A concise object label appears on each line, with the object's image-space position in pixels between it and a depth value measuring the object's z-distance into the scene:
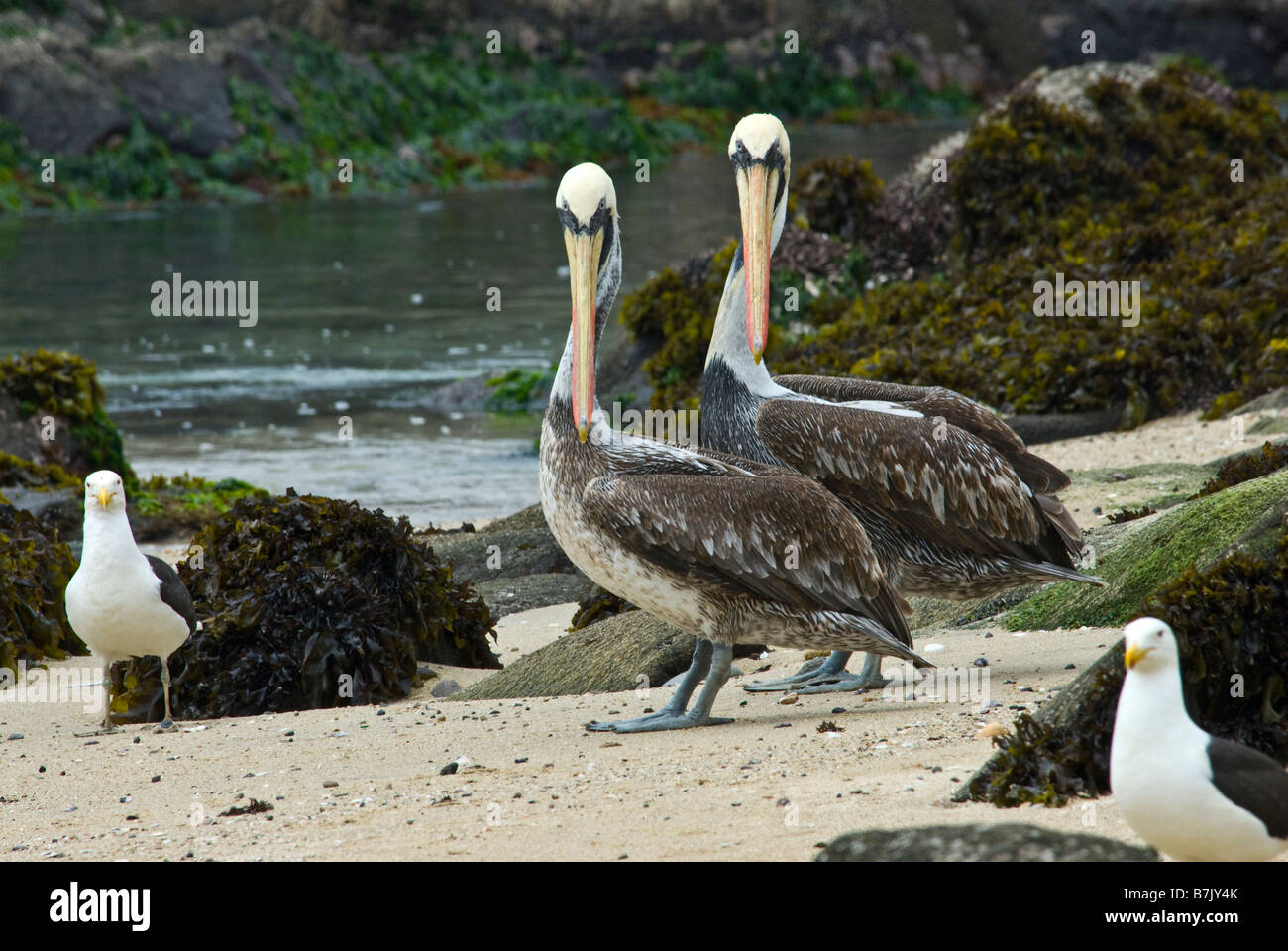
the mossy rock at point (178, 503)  11.64
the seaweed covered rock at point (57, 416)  12.71
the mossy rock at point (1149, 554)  6.16
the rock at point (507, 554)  9.75
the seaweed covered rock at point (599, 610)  8.22
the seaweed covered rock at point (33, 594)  8.20
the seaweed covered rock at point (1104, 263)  12.57
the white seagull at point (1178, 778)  3.35
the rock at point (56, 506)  10.54
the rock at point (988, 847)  3.16
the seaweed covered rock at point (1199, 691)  4.36
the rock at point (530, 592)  9.12
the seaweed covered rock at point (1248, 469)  7.66
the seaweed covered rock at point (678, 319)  15.86
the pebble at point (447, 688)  7.40
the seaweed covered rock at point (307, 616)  7.25
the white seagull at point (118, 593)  6.49
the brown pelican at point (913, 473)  6.37
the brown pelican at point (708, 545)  5.55
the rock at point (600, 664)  6.92
